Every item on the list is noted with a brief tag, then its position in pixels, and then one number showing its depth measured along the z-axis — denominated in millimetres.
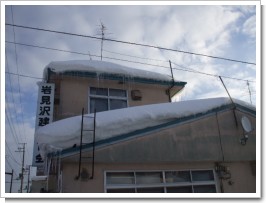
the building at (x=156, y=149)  4180
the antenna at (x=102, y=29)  6487
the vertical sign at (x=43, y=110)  5285
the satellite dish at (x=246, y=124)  4988
